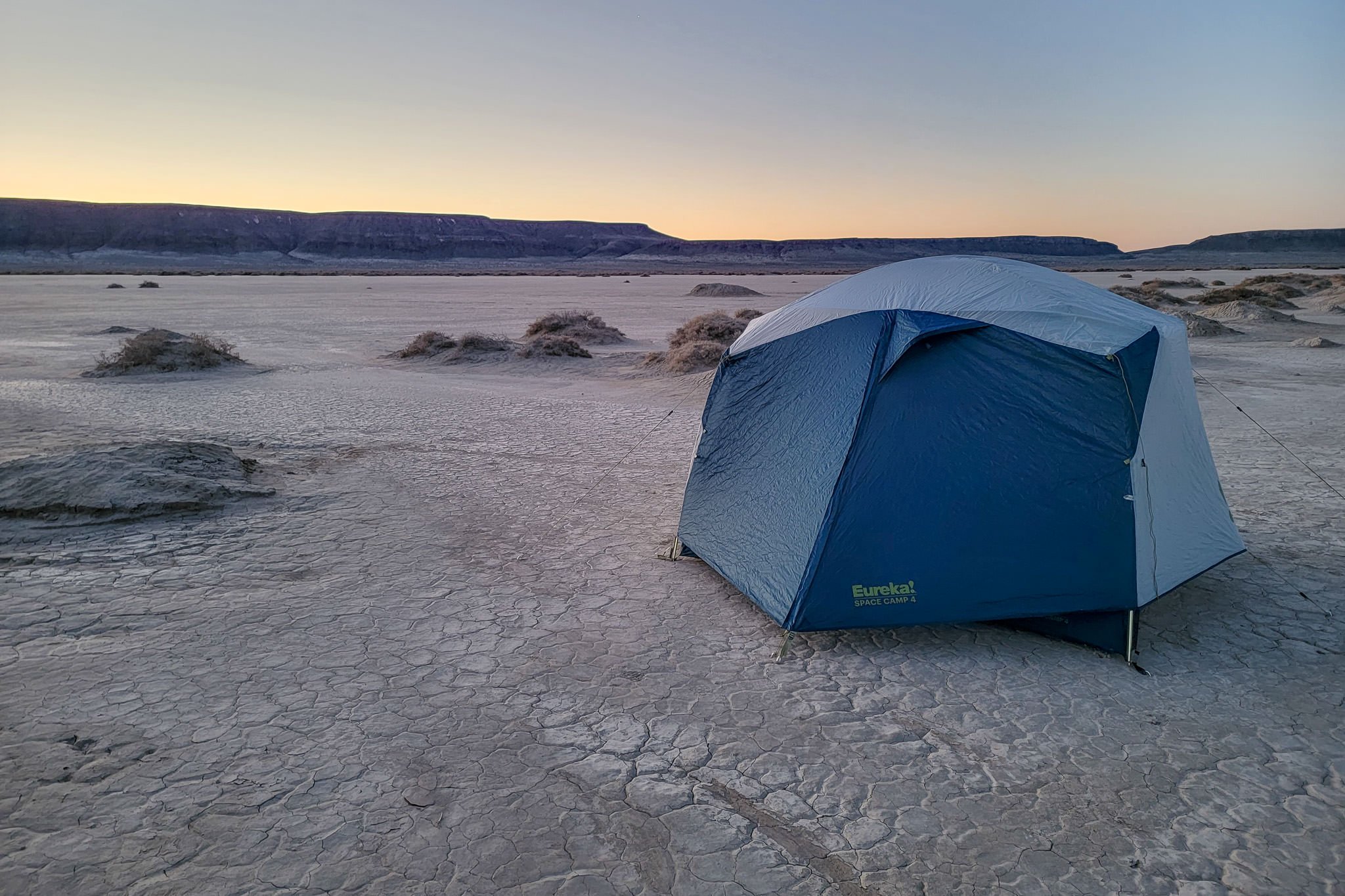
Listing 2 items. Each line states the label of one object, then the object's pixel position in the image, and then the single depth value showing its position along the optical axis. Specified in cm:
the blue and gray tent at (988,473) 506
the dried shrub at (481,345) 2020
